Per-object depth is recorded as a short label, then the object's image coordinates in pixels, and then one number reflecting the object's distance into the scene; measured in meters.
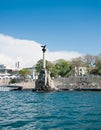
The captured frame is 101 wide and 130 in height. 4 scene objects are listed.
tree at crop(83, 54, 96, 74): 56.13
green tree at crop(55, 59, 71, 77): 58.32
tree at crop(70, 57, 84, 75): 57.58
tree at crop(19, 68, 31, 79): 67.76
